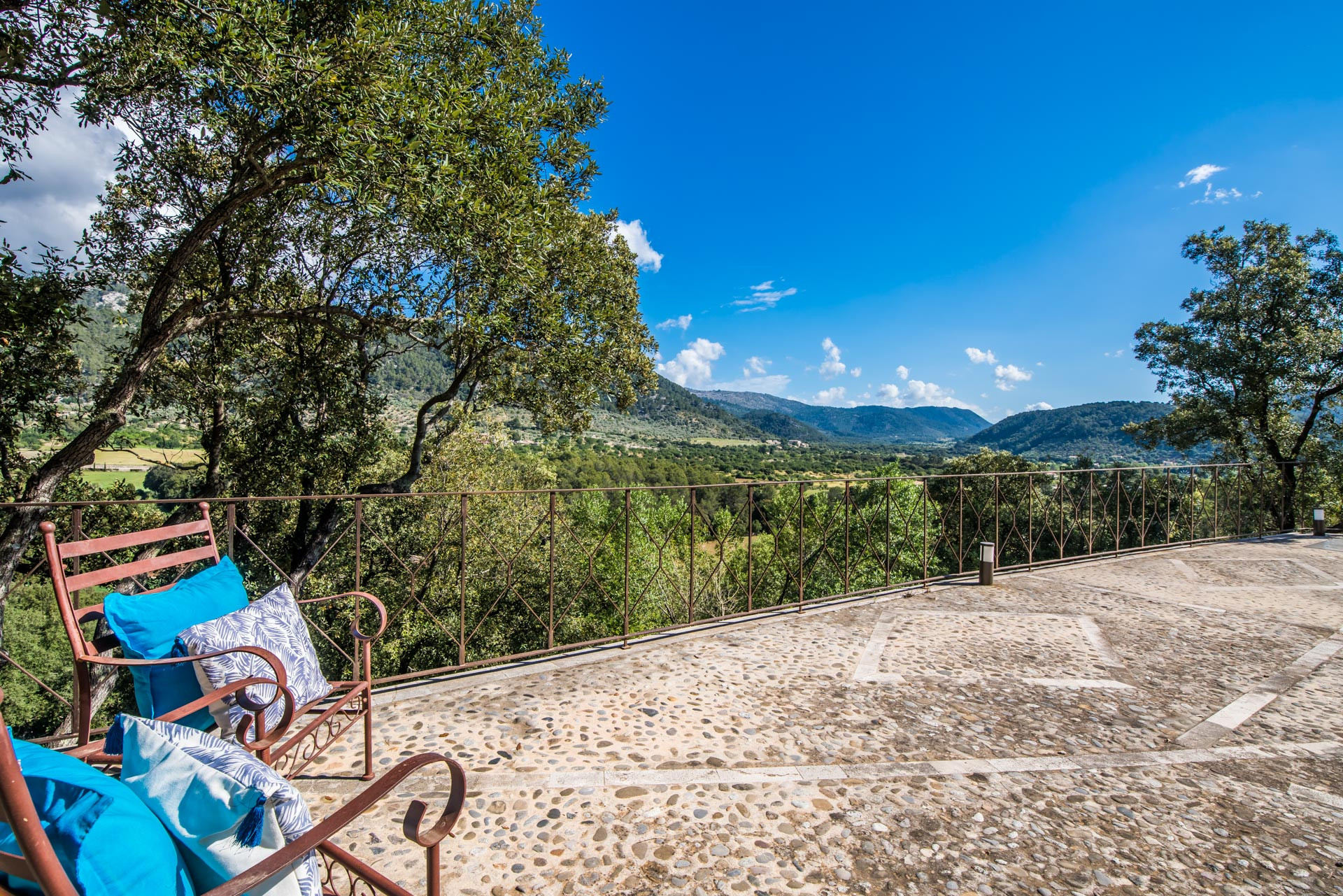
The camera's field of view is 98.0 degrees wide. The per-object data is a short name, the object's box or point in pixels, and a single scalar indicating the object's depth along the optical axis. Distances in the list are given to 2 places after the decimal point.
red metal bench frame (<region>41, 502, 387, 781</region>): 1.67
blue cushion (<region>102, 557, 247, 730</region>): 1.76
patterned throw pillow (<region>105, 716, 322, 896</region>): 0.95
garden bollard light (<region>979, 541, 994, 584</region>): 5.78
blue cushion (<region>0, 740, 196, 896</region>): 0.81
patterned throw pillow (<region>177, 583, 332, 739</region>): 1.78
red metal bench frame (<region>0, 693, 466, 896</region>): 0.76
